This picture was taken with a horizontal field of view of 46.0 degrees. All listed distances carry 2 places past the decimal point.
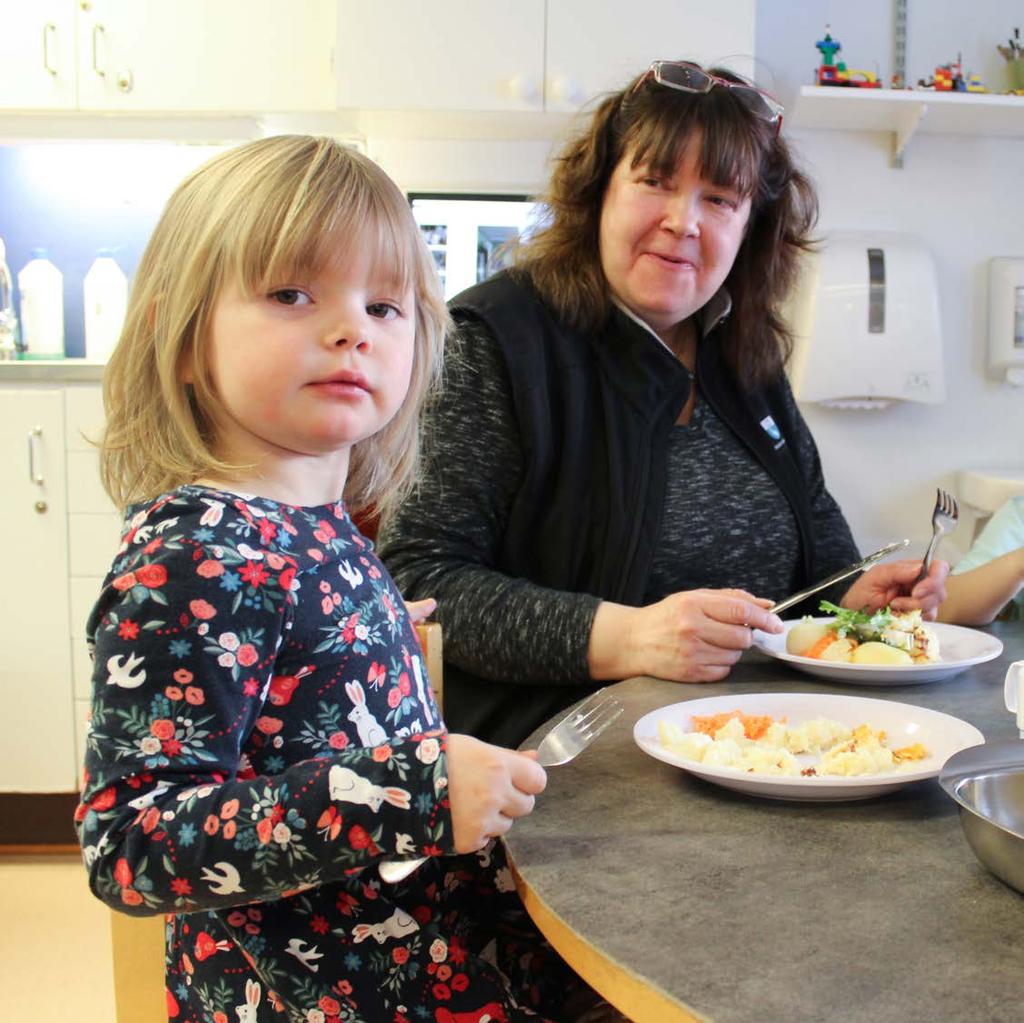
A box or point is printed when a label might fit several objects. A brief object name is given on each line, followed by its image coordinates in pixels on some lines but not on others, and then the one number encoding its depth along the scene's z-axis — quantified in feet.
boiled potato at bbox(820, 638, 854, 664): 3.81
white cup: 2.75
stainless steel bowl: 2.10
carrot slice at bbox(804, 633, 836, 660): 3.89
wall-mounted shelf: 8.79
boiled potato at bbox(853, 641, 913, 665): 3.74
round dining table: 1.80
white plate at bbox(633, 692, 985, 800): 2.57
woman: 4.50
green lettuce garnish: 3.89
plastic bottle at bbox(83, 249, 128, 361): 10.34
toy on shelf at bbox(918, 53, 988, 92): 9.13
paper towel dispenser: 9.16
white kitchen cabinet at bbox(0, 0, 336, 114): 9.44
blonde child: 2.27
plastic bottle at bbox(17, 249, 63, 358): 10.25
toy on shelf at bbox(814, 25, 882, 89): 8.97
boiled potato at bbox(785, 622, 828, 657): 3.93
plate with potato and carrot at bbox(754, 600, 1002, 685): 3.71
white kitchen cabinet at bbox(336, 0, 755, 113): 8.82
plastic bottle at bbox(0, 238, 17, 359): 10.09
